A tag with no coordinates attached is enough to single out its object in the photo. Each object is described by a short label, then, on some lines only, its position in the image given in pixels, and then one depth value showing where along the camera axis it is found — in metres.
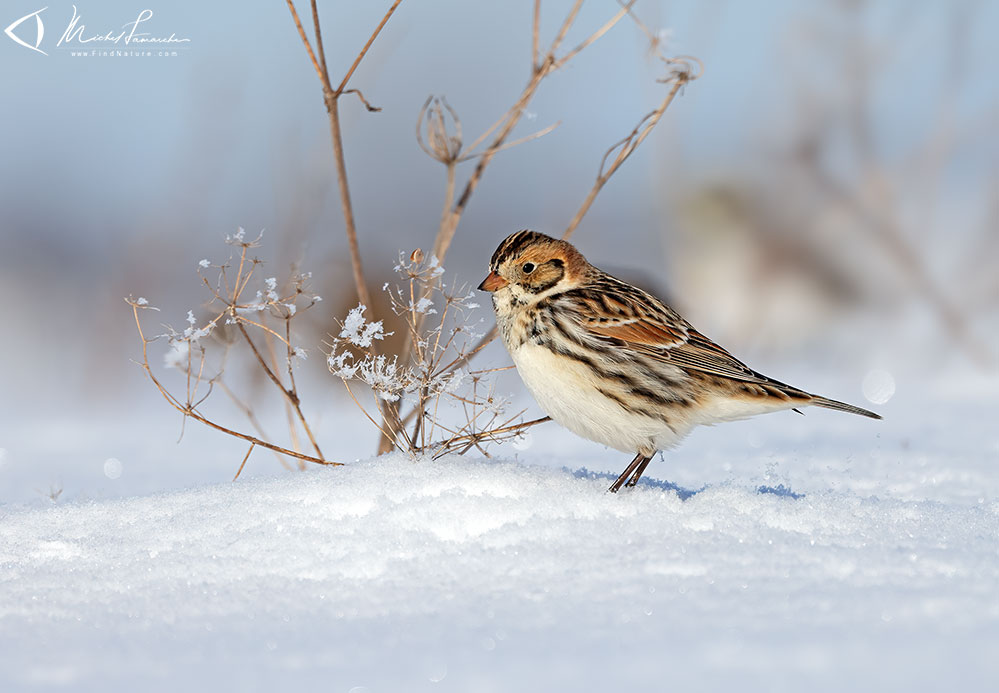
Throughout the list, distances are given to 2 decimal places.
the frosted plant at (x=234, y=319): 6.81
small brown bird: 6.86
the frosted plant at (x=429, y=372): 6.68
